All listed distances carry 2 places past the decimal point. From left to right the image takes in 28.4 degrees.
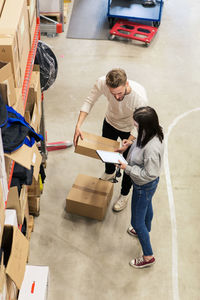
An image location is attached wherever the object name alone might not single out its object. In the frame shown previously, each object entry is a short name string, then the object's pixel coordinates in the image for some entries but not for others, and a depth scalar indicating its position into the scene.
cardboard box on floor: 5.05
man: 4.02
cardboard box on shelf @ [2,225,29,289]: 3.05
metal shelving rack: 4.00
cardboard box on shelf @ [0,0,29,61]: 3.53
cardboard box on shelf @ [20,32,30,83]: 3.89
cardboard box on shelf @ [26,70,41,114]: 4.29
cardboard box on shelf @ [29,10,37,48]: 4.41
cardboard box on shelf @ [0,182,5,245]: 2.70
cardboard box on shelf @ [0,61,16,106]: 3.06
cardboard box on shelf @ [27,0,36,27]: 4.27
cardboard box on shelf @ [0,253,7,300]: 2.79
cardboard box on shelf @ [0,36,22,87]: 3.30
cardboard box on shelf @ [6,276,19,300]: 3.18
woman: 3.68
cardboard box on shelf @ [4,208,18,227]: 3.41
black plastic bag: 4.77
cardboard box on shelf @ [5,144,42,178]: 3.00
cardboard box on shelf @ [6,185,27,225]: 3.48
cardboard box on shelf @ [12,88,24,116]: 3.33
